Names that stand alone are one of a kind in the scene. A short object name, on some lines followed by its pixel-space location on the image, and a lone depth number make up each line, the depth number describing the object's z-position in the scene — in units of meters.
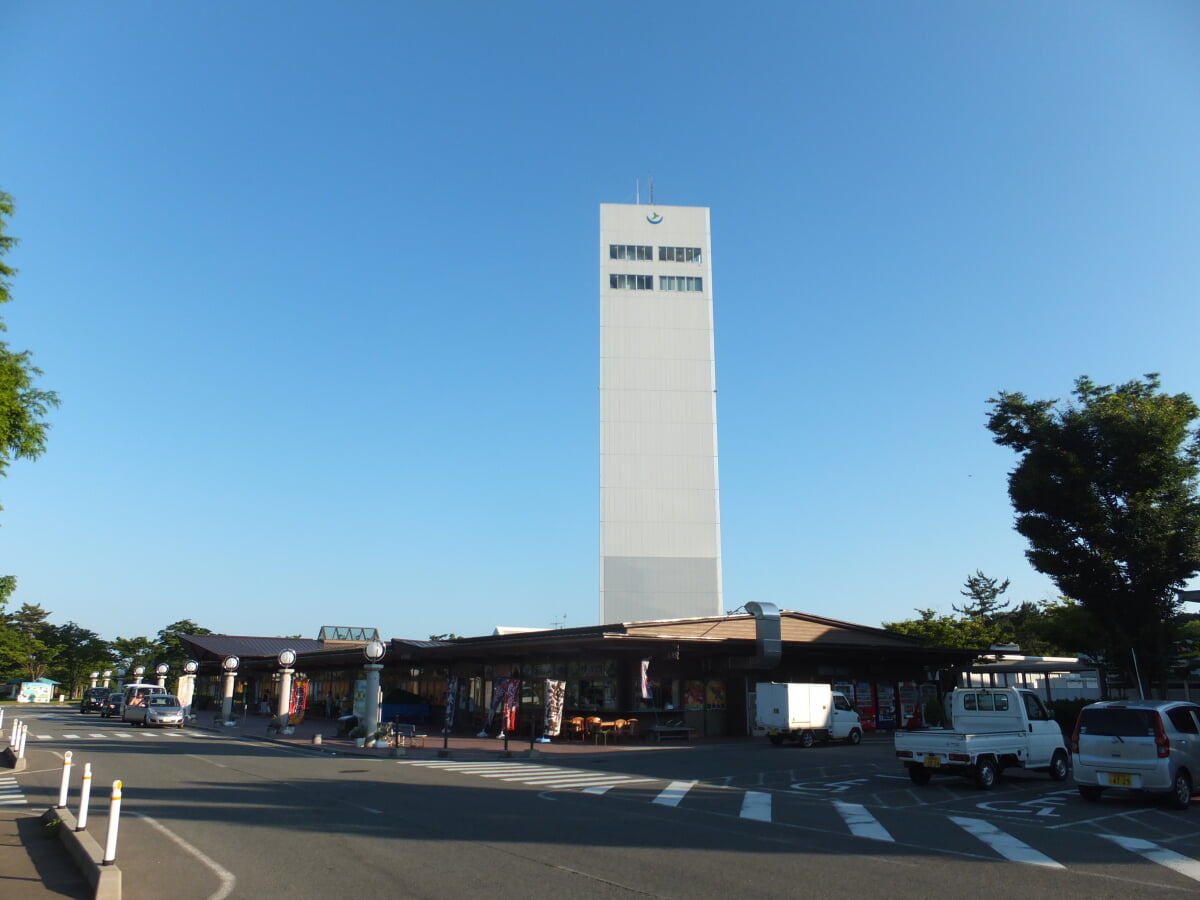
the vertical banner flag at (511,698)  33.69
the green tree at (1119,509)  30.94
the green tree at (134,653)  91.75
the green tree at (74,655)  89.75
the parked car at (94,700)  54.55
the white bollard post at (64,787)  11.82
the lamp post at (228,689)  44.59
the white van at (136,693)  43.14
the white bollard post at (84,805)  10.10
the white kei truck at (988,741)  17.52
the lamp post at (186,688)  55.24
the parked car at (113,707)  49.50
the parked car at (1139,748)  14.56
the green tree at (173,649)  87.44
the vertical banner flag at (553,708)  33.06
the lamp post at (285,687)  36.69
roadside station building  35.16
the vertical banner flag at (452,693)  34.88
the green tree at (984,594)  82.50
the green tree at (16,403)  17.42
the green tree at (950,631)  54.81
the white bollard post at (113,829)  8.32
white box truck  30.08
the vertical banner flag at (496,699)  35.50
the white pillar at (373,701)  30.32
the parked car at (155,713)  41.88
